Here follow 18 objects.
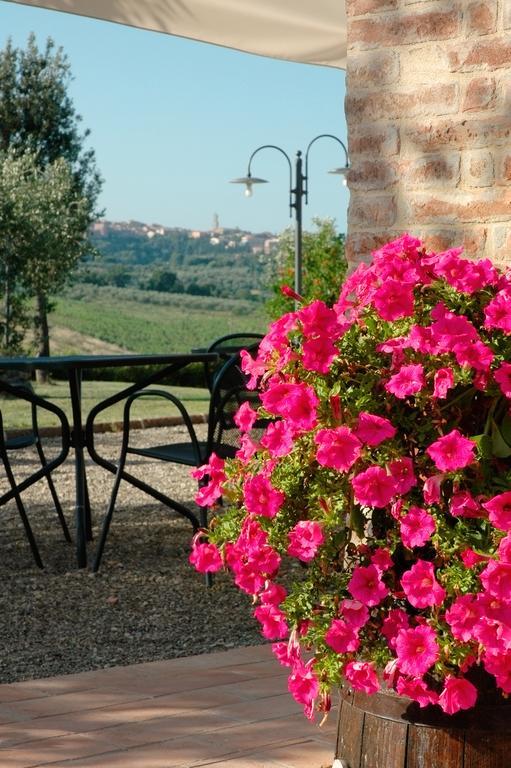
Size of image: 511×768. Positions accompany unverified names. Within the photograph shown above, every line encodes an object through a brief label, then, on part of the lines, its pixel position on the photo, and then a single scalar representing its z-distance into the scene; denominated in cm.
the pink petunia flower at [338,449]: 254
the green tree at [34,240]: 1924
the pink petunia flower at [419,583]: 252
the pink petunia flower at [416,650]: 251
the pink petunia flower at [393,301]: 262
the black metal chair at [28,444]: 526
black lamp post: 1267
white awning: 527
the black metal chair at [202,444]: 492
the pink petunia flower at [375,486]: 253
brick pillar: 321
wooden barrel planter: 260
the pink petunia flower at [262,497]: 263
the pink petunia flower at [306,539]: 260
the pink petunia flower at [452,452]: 251
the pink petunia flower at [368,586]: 256
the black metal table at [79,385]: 517
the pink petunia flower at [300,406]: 258
